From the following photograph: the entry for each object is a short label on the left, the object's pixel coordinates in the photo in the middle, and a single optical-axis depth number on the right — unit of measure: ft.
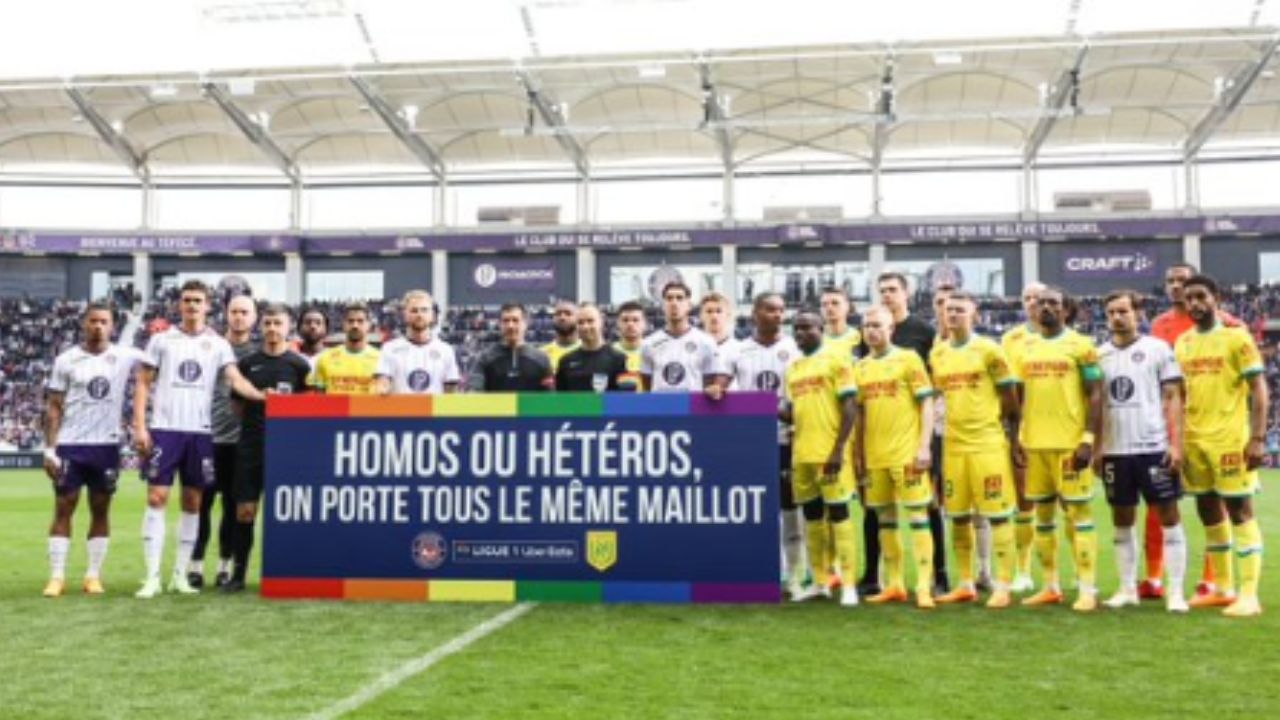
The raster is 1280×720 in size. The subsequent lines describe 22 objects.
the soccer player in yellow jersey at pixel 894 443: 22.61
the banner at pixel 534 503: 22.47
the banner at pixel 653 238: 117.29
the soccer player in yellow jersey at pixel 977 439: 22.48
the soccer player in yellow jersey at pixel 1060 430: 22.26
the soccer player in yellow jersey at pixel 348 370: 26.73
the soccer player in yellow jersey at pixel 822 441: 22.74
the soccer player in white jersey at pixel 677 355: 24.80
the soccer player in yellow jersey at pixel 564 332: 26.55
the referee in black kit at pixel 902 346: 24.06
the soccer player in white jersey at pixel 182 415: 24.31
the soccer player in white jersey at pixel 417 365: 25.85
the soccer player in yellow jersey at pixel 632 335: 25.10
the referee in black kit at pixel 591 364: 25.08
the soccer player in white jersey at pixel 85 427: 24.47
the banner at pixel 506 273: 127.54
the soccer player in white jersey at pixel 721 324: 25.21
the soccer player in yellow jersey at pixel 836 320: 23.86
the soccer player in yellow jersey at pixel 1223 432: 21.95
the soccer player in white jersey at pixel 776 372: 24.20
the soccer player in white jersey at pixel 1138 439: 21.94
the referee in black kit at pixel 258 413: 24.85
